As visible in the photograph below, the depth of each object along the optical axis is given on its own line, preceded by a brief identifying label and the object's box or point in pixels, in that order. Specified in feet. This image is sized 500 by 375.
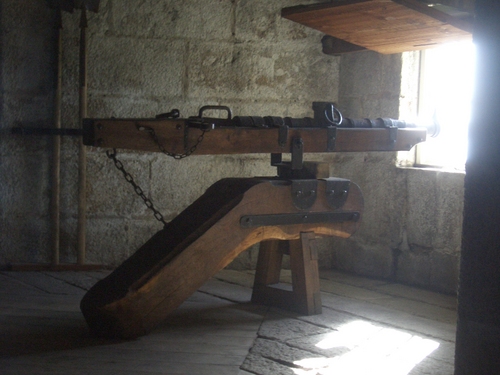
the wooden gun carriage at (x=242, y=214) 9.20
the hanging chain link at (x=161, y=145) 9.33
